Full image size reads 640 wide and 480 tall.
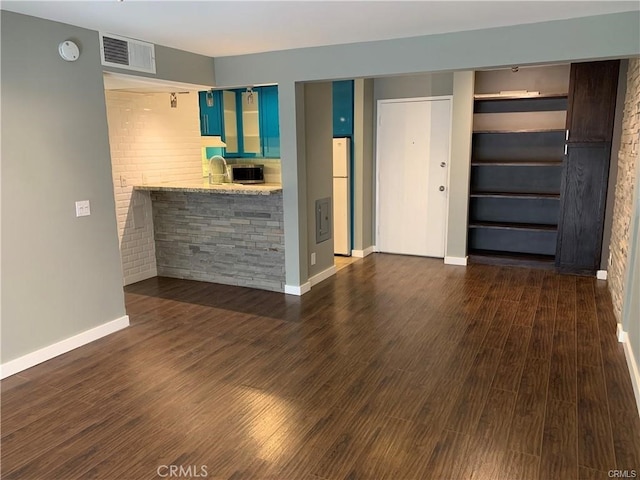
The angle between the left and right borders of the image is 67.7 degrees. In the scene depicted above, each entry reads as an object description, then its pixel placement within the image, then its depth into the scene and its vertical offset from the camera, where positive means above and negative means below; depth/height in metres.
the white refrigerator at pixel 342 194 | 6.34 -0.54
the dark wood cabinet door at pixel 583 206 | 5.18 -0.62
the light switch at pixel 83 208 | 3.60 -0.38
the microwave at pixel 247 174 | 6.10 -0.24
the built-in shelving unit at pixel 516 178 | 5.71 -0.33
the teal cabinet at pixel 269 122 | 5.41 +0.38
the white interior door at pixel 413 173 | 6.18 -0.27
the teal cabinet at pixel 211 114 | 5.71 +0.50
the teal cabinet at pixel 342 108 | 6.20 +0.59
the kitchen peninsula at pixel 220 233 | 4.97 -0.84
